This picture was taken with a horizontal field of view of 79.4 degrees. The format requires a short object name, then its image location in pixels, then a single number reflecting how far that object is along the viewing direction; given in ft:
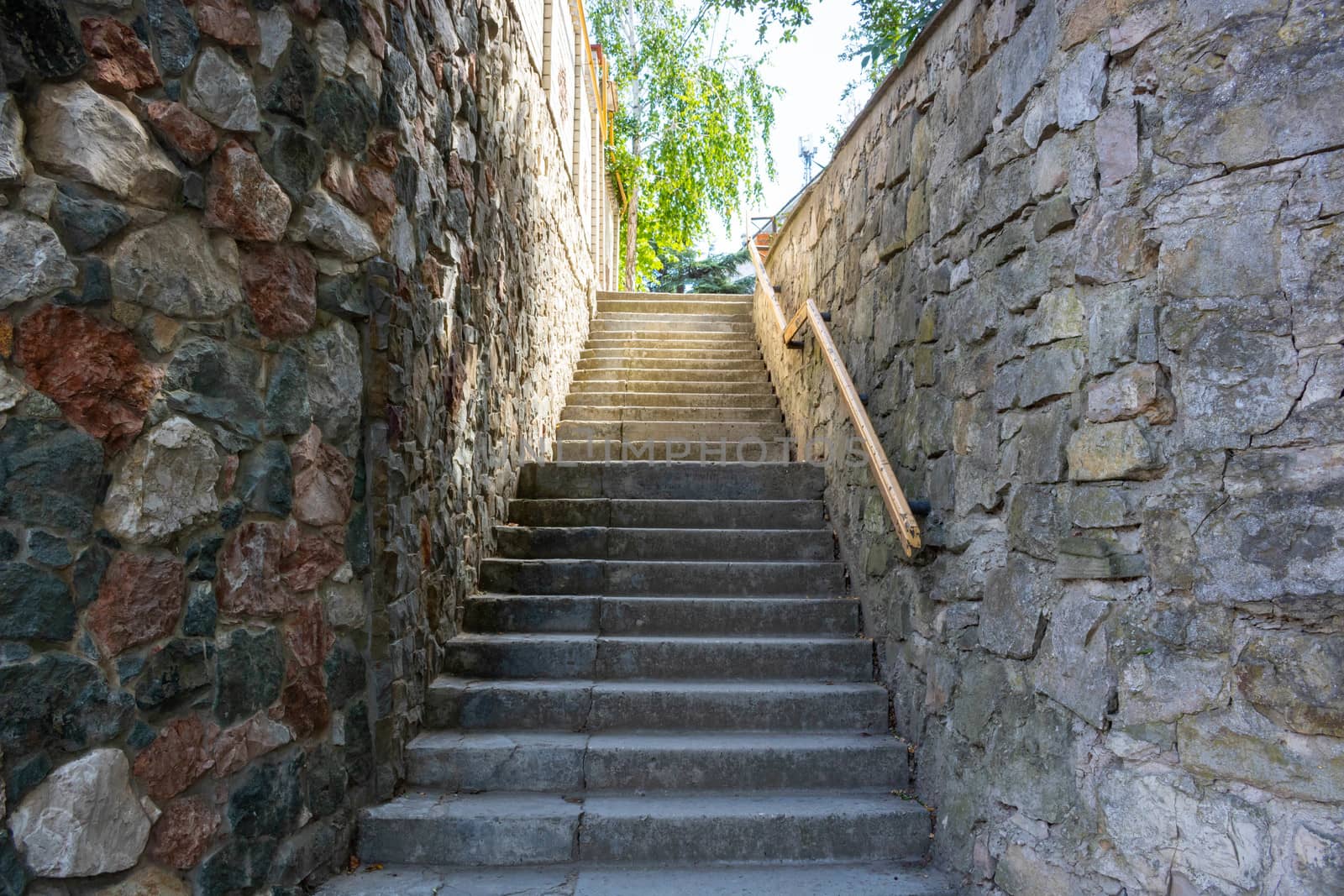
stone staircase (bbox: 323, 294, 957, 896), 8.20
